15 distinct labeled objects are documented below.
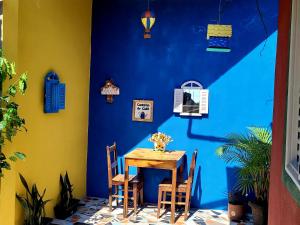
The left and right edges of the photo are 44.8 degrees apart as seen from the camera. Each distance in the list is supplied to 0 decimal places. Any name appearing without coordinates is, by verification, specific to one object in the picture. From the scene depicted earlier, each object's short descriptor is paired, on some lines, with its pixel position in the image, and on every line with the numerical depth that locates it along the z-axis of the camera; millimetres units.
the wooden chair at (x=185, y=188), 4992
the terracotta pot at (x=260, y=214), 4613
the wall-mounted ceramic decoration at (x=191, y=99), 5496
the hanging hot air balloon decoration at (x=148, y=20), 4793
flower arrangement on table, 5359
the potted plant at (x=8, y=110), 3480
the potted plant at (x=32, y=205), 4093
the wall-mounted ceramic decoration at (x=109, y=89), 5758
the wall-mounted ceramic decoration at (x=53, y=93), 4613
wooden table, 4883
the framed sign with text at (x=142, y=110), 5710
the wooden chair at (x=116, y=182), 5120
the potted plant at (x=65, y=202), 4953
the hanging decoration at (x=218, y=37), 4496
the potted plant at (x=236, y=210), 5020
